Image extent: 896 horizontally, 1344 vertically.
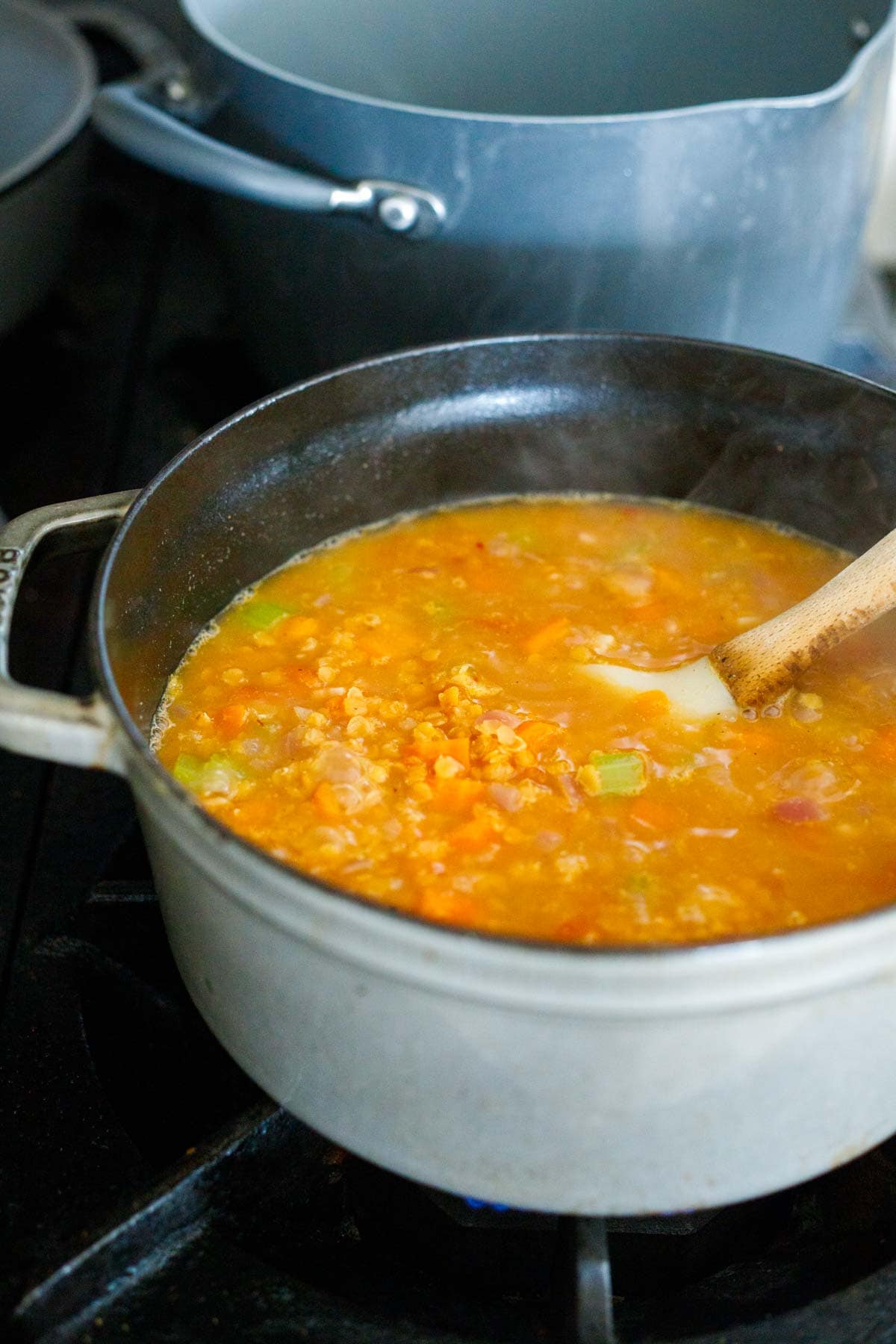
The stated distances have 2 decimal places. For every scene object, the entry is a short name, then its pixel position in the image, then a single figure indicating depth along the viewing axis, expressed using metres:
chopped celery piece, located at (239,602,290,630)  0.72
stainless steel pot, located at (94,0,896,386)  0.73
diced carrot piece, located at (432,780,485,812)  0.65
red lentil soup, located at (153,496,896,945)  0.64
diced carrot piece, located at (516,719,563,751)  0.67
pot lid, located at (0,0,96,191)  0.86
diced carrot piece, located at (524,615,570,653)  0.71
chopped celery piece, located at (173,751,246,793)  0.67
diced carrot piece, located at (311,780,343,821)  0.65
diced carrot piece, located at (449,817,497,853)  0.64
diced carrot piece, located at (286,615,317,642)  0.72
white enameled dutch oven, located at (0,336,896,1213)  0.56
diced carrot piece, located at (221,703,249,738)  0.68
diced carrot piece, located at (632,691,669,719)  0.69
